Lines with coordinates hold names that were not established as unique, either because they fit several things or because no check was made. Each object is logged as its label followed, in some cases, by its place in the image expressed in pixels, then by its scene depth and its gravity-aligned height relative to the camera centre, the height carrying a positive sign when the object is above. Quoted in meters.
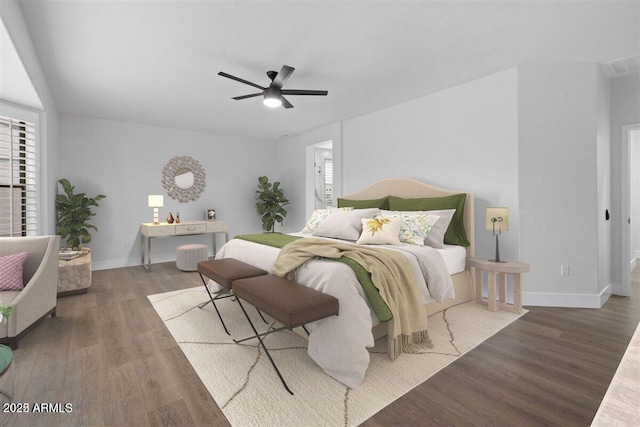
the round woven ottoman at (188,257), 5.03 -0.64
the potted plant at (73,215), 4.48 +0.03
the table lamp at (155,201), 5.22 +0.26
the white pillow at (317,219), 4.26 -0.04
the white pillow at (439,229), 3.37 -0.14
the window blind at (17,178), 3.35 +0.43
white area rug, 1.72 -1.02
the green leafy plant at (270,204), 6.58 +0.25
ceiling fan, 3.15 +1.27
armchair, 2.35 -0.58
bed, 2.01 -0.62
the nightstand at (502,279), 3.07 -0.64
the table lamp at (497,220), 3.14 -0.05
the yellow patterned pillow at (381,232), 3.24 -0.17
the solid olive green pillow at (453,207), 3.54 +0.09
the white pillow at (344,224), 3.66 -0.10
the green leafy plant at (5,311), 1.47 -0.43
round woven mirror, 5.91 +0.73
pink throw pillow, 2.51 -0.44
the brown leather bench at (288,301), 1.87 -0.53
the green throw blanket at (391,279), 2.23 -0.46
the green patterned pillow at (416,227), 3.28 -0.12
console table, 5.17 -0.22
